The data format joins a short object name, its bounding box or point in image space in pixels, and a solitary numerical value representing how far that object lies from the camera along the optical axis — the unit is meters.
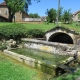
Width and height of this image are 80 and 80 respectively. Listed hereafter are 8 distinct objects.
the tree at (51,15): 24.57
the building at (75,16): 43.14
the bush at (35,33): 9.25
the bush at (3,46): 7.76
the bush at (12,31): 8.58
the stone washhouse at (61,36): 7.64
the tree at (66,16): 28.20
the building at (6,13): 27.95
